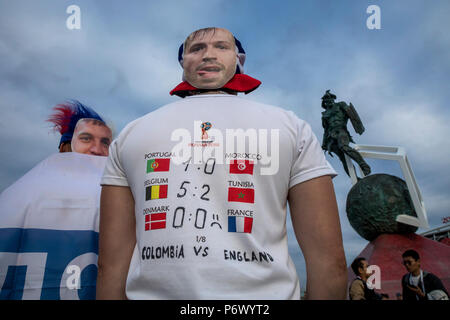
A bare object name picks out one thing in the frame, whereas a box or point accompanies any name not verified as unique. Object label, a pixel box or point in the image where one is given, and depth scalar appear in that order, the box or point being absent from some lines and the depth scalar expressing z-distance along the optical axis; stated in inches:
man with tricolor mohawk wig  65.3
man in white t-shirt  46.4
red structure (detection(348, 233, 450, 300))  329.2
